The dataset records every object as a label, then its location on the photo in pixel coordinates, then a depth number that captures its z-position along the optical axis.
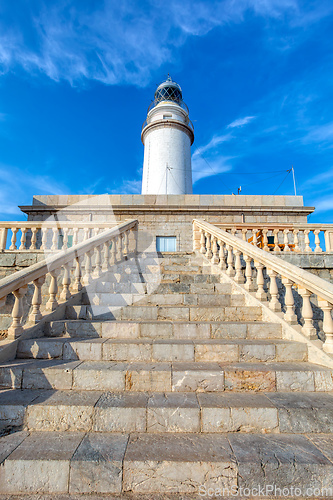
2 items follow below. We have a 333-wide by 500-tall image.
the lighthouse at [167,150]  17.05
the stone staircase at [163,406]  1.75
